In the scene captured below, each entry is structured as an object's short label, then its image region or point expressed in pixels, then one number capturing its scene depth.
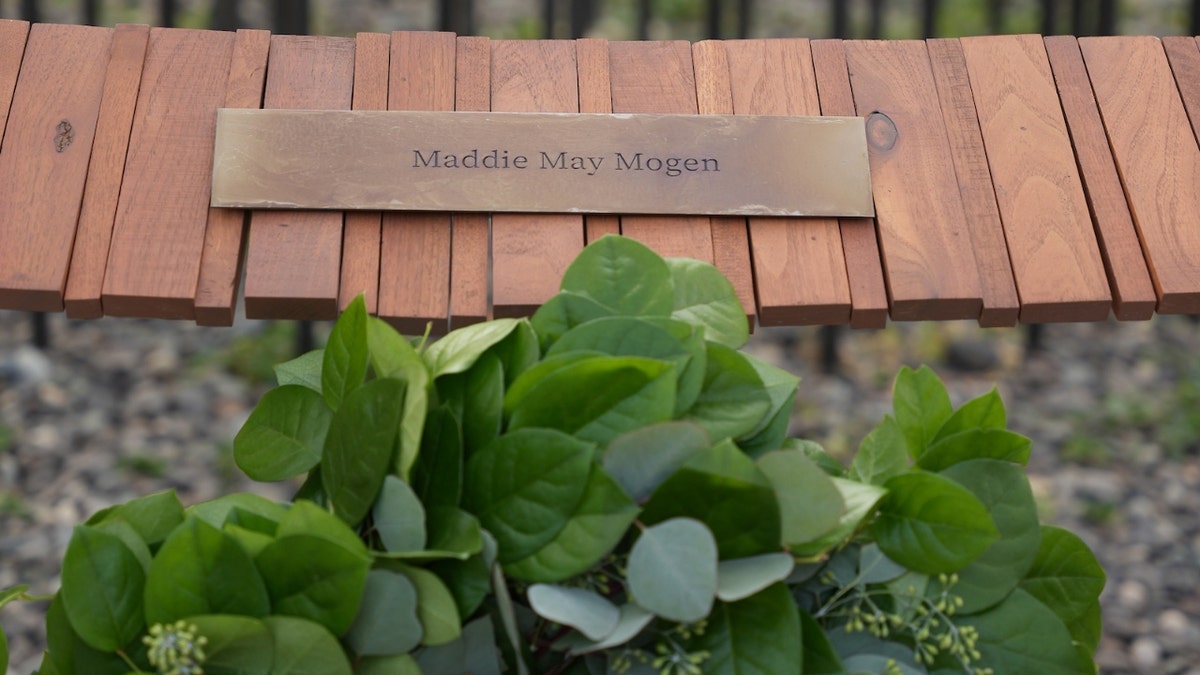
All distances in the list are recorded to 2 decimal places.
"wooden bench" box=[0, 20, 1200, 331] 1.33
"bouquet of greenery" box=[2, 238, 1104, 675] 1.18
